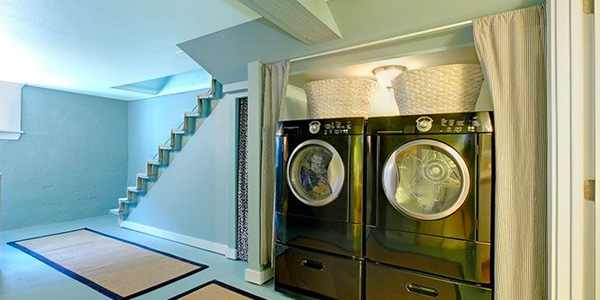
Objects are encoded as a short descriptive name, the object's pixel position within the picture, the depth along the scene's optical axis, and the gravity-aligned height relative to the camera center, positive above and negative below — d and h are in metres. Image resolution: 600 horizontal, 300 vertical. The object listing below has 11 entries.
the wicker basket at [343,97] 2.16 +0.43
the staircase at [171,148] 3.77 +0.06
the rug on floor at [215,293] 2.32 -1.16
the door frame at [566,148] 1.37 +0.03
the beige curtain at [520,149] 1.54 +0.03
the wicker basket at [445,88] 1.77 +0.41
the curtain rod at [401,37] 1.74 +0.77
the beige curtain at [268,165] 2.54 -0.11
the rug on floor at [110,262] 2.57 -1.16
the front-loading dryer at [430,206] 1.64 -0.32
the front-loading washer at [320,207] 2.02 -0.40
